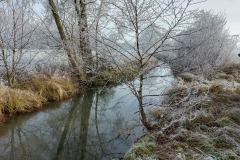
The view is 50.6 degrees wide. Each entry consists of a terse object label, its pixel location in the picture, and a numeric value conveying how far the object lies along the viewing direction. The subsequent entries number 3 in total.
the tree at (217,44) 13.61
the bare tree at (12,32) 8.14
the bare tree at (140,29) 4.89
